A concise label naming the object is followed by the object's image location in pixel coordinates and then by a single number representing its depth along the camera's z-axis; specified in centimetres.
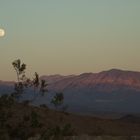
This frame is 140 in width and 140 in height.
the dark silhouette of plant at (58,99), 6681
